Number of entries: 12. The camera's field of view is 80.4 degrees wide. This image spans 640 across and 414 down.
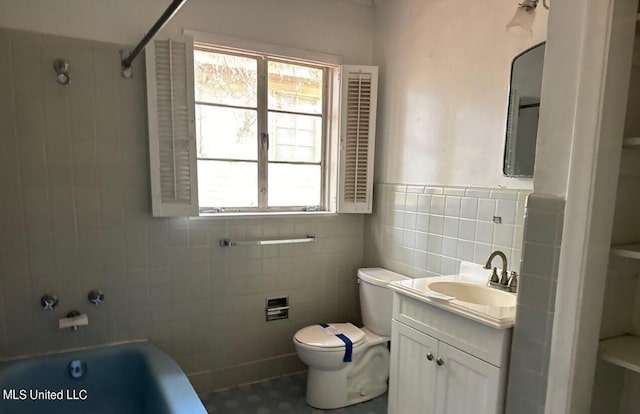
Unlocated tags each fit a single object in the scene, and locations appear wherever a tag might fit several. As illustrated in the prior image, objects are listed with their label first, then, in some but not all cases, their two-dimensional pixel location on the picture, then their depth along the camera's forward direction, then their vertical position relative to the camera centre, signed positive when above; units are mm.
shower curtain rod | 1461 +613
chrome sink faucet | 1806 -502
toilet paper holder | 2660 -979
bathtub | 1868 -1143
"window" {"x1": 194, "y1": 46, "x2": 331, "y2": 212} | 2465 +260
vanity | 1483 -749
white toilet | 2279 -1105
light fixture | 1634 +695
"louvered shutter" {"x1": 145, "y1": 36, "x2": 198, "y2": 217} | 2150 +237
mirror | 1803 +306
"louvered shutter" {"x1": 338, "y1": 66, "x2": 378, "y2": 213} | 2695 +249
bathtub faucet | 2043 -845
